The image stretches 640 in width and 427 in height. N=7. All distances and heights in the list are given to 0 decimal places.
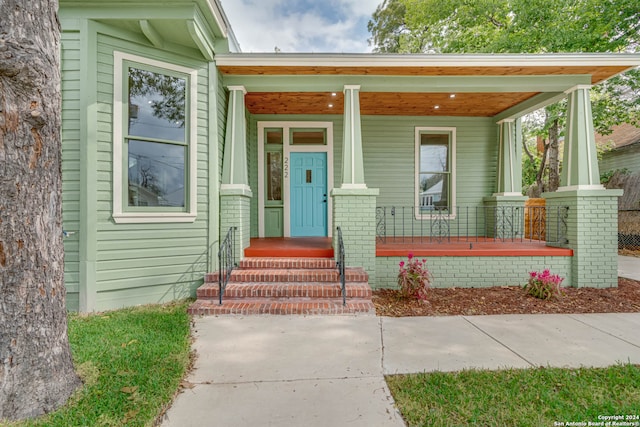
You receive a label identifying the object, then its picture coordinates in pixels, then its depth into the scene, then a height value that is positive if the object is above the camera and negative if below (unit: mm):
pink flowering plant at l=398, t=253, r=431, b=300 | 4129 -871
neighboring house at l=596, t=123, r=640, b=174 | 11320 +2529
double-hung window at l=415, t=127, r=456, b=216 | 6832 +1001
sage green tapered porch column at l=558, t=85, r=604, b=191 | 4738 +1097
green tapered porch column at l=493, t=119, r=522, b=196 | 6543 +1106
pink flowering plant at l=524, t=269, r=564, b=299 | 4230 -959
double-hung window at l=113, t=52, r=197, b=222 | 3947 +998
